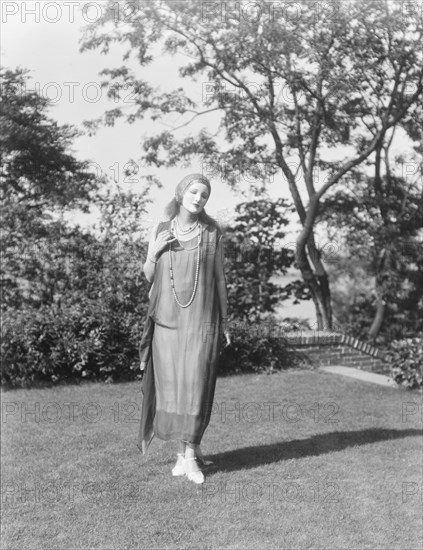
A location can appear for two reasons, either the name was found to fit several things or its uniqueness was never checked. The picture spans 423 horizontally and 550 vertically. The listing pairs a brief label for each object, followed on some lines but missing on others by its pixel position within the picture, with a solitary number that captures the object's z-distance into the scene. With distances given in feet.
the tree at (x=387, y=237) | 38.68
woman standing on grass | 15.94
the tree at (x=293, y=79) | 33.71
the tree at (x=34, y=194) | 32.55
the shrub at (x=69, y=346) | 27.71
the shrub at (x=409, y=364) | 29.22
